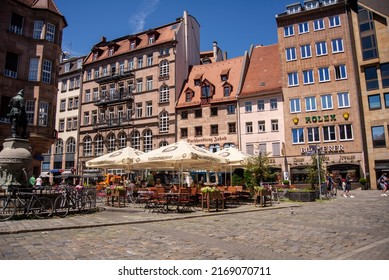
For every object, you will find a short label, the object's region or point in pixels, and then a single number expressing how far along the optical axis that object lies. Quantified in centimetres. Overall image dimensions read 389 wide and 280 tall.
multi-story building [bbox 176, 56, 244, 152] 3969
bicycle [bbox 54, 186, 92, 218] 1145
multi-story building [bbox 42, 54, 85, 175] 5059
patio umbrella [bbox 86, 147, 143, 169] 1845
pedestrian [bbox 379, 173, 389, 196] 2318
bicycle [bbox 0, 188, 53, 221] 1000
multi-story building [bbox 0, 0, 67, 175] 2692
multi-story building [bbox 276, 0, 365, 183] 3412
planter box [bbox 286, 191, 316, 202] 1897
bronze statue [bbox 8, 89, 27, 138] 1310
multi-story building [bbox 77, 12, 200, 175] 4388
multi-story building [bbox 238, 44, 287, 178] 3709
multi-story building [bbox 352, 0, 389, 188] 3350
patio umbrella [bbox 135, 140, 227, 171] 1444
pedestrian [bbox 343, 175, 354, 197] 2399
